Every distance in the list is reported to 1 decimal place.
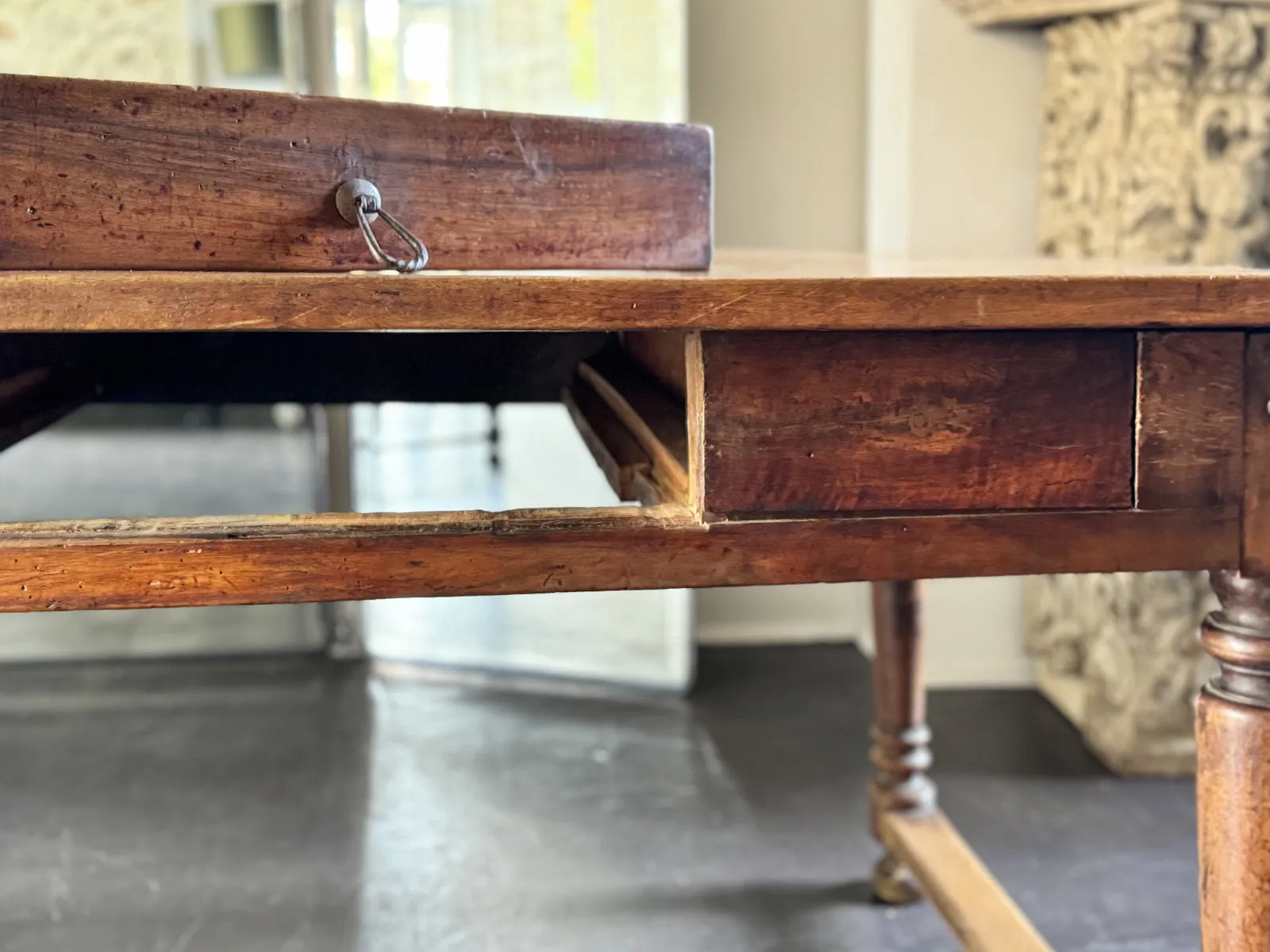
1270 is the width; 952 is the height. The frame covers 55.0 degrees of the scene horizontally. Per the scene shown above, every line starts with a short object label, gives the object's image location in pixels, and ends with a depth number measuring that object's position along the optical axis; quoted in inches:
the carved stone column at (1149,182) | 74.8
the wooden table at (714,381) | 23.6
